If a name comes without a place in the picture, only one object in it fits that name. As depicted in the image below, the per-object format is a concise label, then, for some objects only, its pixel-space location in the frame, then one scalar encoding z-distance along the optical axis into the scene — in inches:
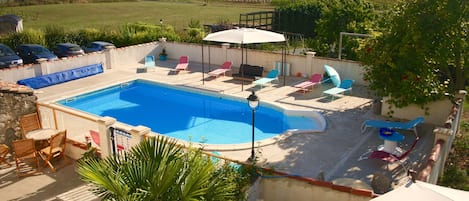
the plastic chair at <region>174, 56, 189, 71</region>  845.2
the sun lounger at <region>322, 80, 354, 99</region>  649.0
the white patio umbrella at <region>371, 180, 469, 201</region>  213.9
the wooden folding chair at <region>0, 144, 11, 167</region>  407.2
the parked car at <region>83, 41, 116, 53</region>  970.1
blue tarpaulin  729.0
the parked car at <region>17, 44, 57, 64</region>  871.1
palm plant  224.4
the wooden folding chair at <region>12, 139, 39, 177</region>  394.0
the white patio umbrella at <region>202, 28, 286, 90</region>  681.0
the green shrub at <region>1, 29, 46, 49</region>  970.1
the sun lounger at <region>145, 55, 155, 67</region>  871.6
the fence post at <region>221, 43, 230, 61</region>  863.7
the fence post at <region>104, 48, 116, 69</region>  868.0
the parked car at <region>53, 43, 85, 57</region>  931.3
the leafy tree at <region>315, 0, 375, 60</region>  826.2
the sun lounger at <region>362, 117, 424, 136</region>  476.7
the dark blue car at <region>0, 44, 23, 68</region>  806.0
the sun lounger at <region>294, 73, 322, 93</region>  688.4
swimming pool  579.5
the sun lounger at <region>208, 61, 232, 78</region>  789.2
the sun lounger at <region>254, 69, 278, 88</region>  716.4
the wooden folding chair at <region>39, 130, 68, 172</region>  408.2
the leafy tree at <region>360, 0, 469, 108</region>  441.4
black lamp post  358.0
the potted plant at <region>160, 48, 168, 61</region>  964.6
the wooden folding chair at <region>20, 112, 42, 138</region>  446.6
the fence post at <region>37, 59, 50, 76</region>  754.2
